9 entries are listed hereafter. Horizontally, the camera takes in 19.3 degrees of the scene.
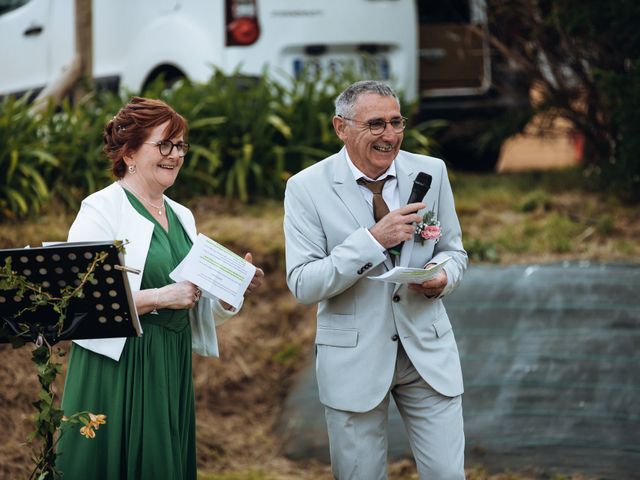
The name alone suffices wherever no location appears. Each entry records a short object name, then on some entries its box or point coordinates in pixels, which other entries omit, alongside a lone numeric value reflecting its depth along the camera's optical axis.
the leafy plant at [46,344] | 6.63
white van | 15.15
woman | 7.42
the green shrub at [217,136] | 14.07
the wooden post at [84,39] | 16.20
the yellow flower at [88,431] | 6.85
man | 7.51
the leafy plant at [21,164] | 13.37
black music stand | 6.61
